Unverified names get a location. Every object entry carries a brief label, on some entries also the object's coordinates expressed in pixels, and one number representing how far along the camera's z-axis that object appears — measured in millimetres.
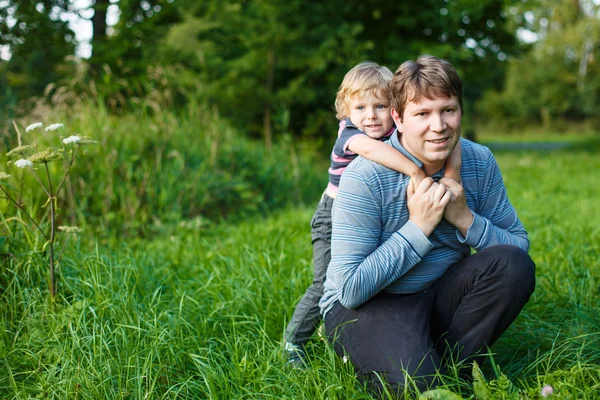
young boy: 2143
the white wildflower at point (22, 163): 2272
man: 2027
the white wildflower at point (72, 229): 2520
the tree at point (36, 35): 10812
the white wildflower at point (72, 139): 2504
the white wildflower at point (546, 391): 1668
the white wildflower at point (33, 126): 2461
